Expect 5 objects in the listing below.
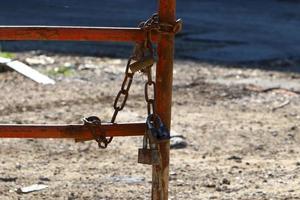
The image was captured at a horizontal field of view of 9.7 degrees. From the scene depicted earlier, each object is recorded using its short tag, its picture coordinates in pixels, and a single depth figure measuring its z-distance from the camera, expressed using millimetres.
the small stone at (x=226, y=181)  11047
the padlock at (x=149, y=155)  7649
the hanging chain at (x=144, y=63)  7516
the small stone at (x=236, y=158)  12266
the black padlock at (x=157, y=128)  7593
